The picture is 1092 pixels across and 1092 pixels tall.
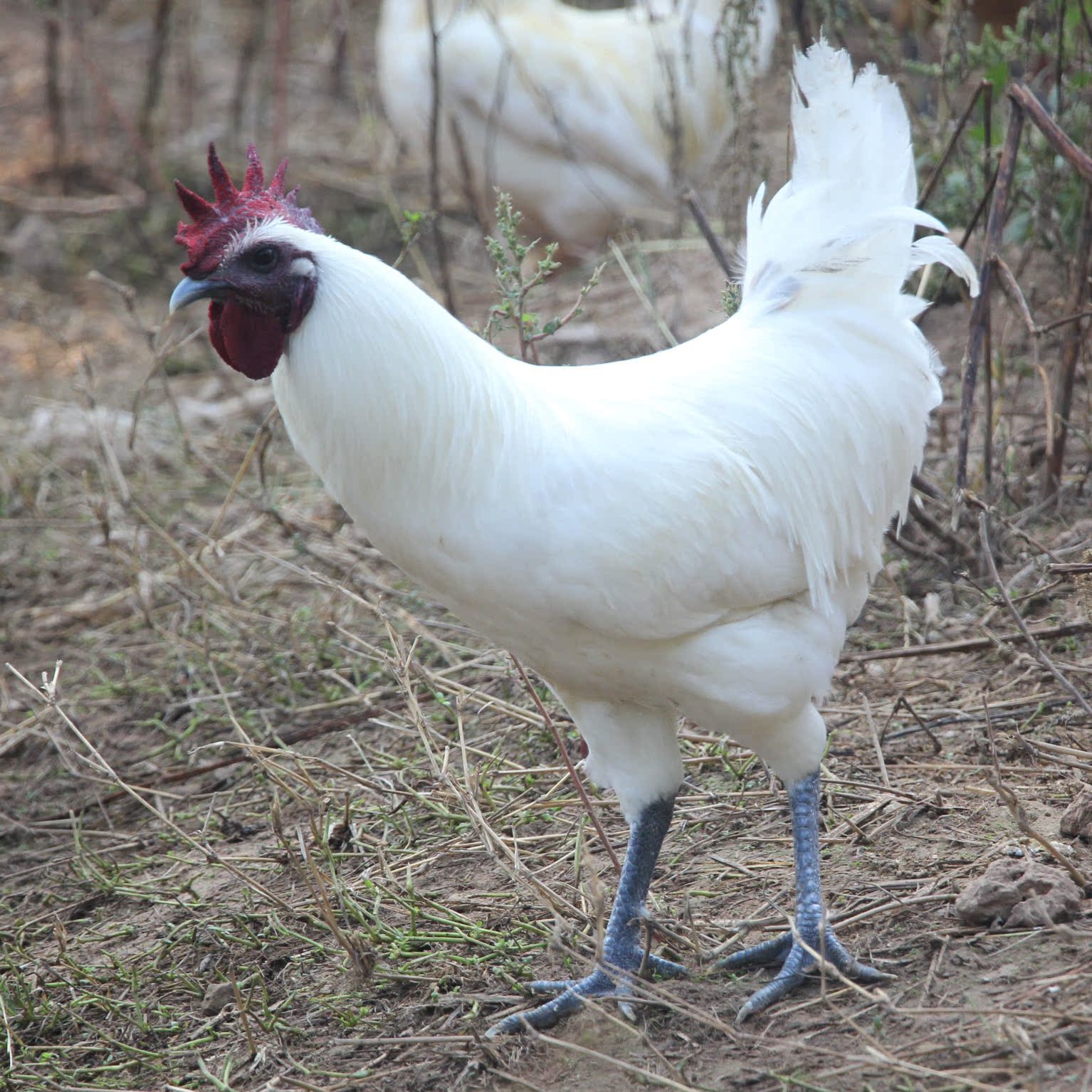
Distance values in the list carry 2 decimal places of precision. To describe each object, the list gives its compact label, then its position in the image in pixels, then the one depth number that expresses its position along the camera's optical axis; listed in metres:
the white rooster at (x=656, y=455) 5.72
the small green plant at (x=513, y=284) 7.53
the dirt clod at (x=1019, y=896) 6.11
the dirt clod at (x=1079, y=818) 6.86
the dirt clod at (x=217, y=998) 6.95
